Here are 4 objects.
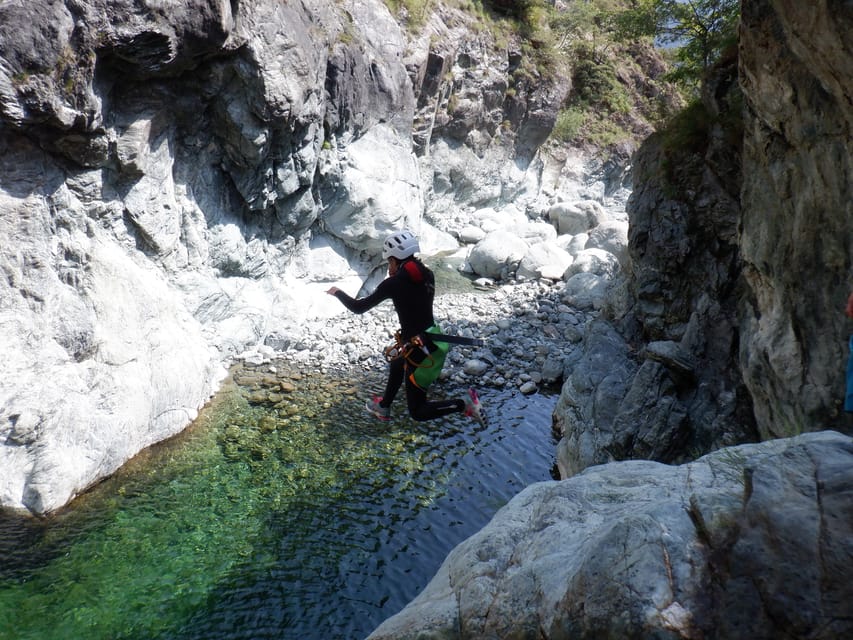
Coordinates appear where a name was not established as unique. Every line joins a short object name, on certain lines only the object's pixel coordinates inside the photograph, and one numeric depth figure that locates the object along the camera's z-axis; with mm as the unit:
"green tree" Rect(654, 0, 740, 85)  14539
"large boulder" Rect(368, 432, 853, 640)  3314
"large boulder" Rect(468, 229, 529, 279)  27000
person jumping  8219
